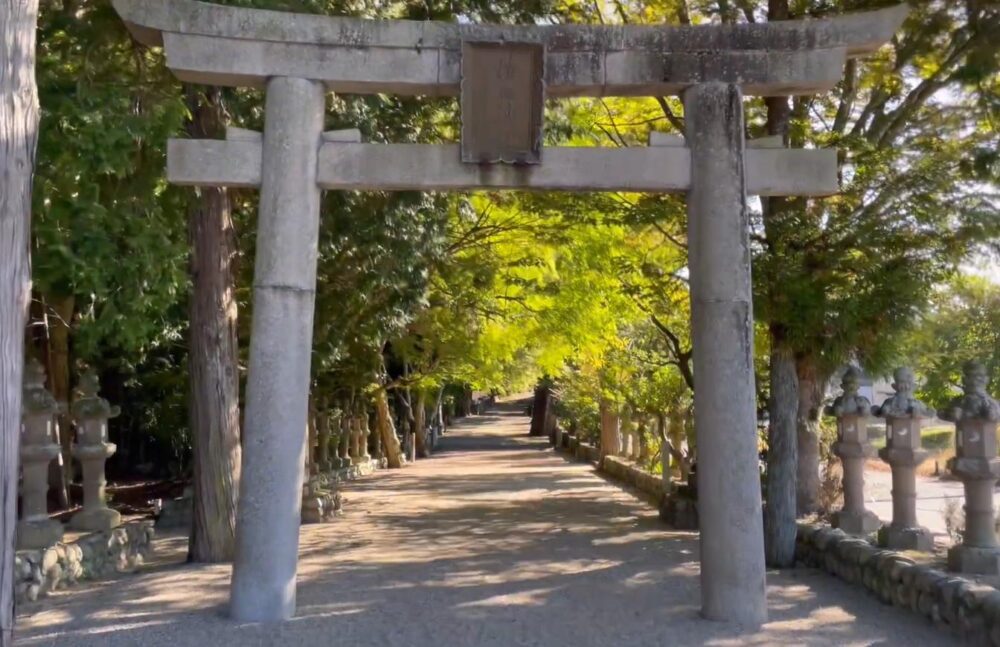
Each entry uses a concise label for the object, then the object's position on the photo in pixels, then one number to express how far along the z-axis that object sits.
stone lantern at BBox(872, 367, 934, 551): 9.60
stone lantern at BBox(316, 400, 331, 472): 21.59
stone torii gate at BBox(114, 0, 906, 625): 7.60
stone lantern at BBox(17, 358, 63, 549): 9.70
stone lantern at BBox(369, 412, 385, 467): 28.71
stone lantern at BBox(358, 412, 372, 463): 26.80
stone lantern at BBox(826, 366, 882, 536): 10.59
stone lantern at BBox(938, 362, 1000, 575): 8.34
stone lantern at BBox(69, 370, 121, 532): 11.41
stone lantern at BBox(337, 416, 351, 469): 24.69
